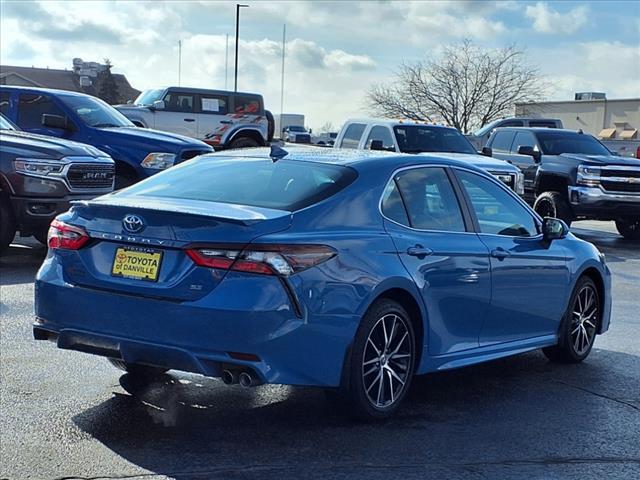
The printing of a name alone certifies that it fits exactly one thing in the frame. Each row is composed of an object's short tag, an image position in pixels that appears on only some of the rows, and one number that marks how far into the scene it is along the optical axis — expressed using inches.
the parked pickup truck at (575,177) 650.2
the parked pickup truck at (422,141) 642.8
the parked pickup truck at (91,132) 581.0
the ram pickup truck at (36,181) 449.7
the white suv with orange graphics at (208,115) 1016.2
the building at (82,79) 3073.3
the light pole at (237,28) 1918.8
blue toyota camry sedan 198.5
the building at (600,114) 2394.2
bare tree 2031.3
